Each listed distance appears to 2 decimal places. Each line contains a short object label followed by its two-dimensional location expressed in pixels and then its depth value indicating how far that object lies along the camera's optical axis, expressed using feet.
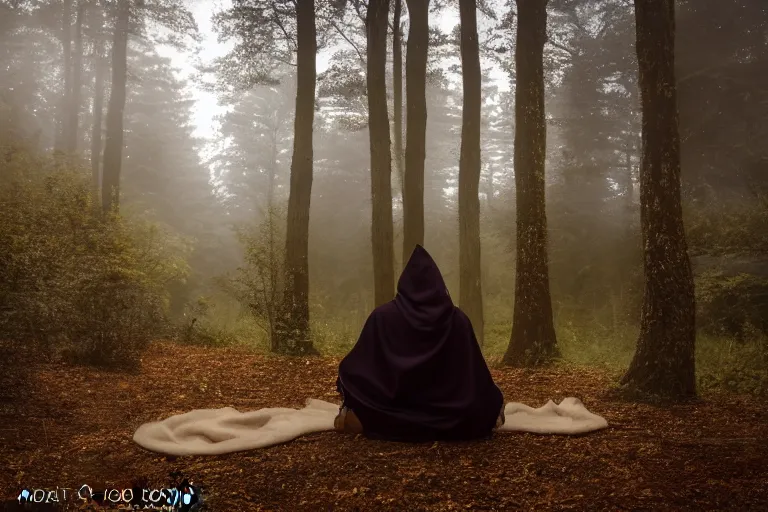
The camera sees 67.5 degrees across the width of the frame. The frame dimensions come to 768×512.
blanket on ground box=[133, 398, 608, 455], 17.98
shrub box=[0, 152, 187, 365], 26.02
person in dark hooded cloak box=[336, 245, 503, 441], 18.37
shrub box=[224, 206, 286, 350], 43.34
